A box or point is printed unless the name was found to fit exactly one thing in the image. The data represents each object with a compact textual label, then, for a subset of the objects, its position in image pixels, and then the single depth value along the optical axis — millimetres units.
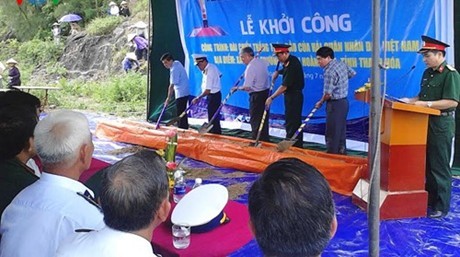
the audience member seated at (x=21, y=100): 2384
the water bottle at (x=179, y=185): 2445
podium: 3521
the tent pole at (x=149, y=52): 8009
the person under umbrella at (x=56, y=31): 19212
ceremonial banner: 5035
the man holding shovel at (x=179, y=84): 7148
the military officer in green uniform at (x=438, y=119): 3502
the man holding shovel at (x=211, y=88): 6715
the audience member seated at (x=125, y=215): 1218
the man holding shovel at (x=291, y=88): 5754
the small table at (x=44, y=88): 11258
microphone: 5077
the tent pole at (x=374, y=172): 2248
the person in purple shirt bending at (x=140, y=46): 15195
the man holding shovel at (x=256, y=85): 6227
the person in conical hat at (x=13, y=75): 10875
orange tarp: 4359
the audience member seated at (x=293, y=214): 1014
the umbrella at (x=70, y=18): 18234
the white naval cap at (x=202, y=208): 1812
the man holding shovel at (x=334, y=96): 5184
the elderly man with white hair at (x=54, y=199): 1487
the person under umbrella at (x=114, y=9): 18344
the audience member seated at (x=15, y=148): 1834
